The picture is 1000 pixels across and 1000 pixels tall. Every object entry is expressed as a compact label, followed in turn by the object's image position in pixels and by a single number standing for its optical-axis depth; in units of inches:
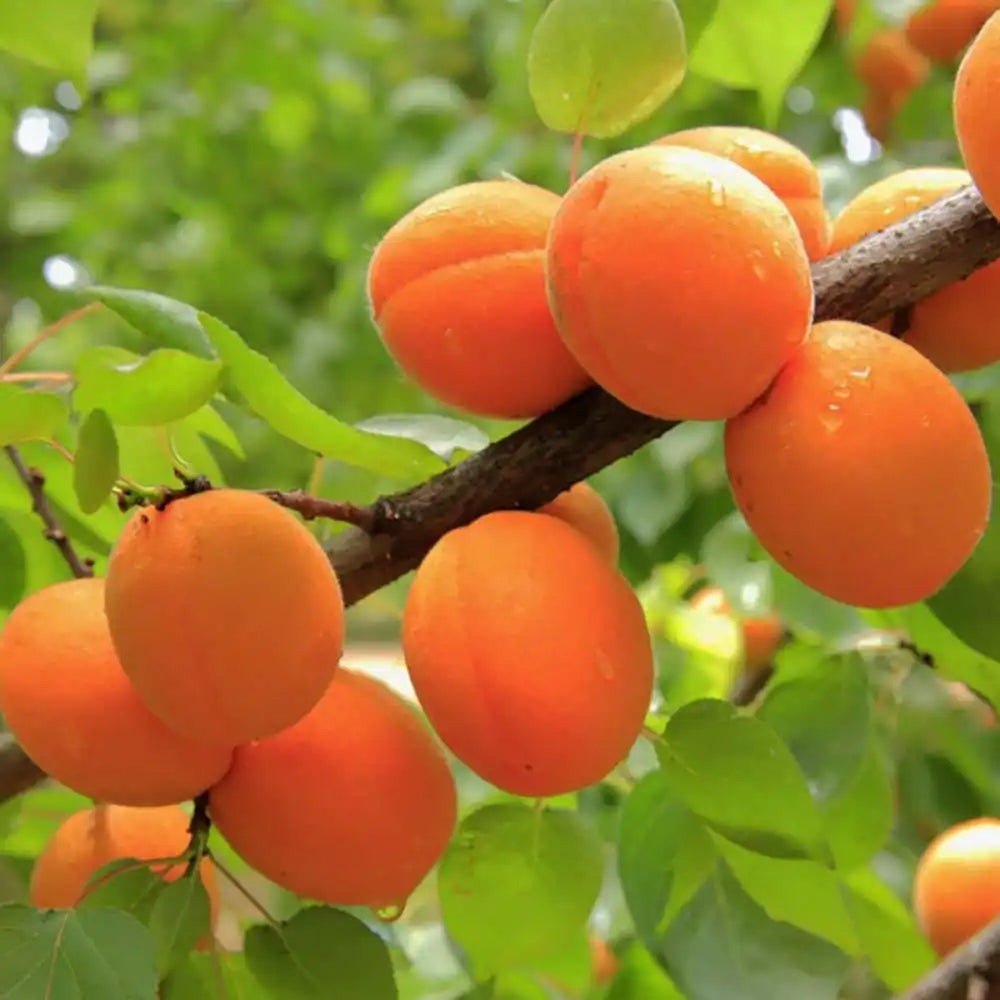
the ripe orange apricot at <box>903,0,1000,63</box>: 51.8
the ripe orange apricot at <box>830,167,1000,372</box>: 27.5
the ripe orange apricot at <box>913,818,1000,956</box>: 34.9
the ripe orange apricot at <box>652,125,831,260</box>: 27.9
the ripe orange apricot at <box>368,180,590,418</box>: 27.1
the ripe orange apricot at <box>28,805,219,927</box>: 29.2
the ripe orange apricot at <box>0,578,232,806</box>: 27.3
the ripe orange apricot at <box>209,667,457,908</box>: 27.5
